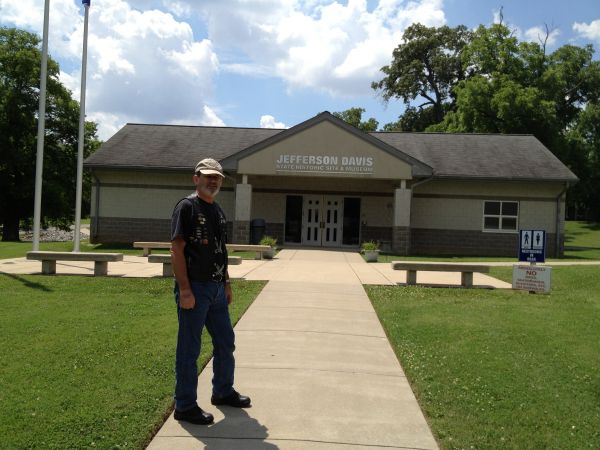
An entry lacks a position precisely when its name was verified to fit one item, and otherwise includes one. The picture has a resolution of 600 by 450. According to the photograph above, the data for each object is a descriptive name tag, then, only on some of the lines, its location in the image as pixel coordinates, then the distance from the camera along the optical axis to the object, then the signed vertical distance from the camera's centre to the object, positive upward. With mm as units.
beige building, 22375 +1574
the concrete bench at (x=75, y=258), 12516 -976
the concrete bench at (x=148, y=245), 17541 -864
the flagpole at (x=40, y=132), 14560 +2159
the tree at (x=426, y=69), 54875 +15608
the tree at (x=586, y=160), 43594 +6023
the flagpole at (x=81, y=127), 17312 +2749
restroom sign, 11609 -268
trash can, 22906 -285
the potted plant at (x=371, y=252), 18516 -852
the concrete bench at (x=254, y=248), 18000 -874
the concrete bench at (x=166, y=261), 12281 -935
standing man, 4273 -393
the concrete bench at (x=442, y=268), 12141 -853
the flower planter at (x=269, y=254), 18302 -1042
